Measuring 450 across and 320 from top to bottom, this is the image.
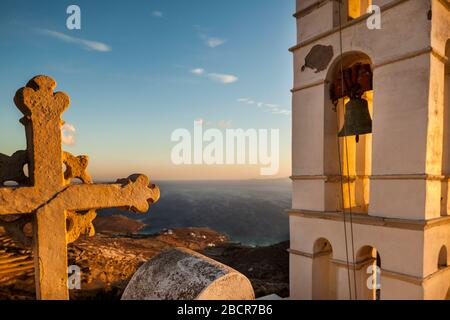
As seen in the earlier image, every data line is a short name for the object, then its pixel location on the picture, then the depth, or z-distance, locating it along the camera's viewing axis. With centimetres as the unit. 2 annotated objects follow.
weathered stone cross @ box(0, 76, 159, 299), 281
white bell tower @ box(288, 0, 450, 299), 507
